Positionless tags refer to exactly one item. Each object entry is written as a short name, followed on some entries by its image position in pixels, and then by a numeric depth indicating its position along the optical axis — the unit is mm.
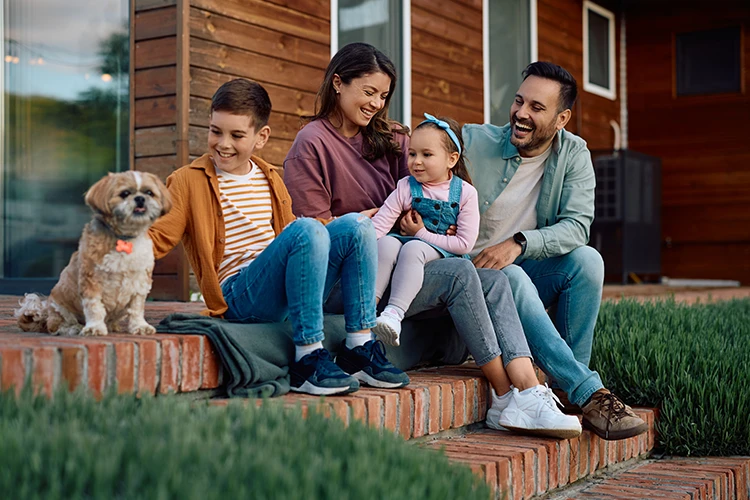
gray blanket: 2488
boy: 2557
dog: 2268
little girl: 2975
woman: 2881
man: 3025
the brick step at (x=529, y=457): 2506
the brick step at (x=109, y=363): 2018
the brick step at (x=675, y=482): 2834
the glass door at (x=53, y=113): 5078
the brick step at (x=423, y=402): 2479
